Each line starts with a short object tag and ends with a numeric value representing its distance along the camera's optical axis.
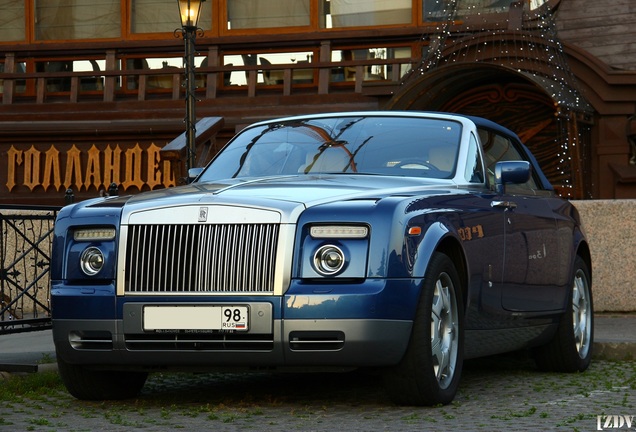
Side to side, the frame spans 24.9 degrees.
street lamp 14.74
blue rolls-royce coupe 6.97
